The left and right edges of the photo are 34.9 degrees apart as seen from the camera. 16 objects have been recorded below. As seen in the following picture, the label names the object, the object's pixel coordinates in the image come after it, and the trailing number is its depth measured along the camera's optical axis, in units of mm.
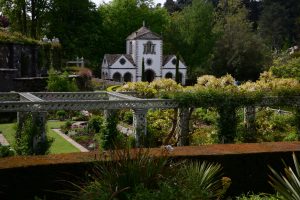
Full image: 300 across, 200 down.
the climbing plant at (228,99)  17641
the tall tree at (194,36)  58000
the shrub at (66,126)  23619
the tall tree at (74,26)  49406
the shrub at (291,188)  6344
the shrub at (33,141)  15547
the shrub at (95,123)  21828
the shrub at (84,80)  36809
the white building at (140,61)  55156
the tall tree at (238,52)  51594
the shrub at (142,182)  6314
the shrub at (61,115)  27864
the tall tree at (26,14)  46188
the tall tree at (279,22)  70062
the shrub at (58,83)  29562
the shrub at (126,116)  24469
